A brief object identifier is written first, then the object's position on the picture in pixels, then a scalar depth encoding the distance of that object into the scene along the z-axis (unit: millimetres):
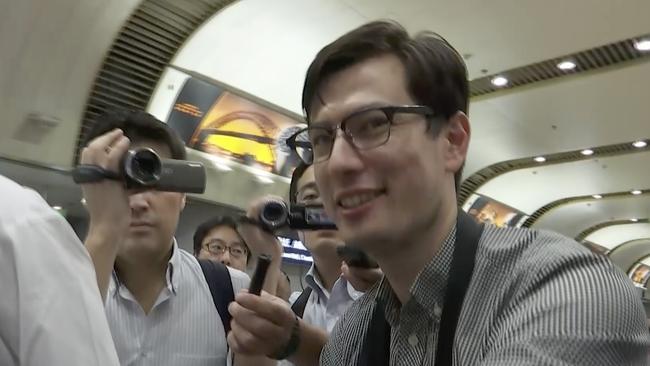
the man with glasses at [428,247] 882
